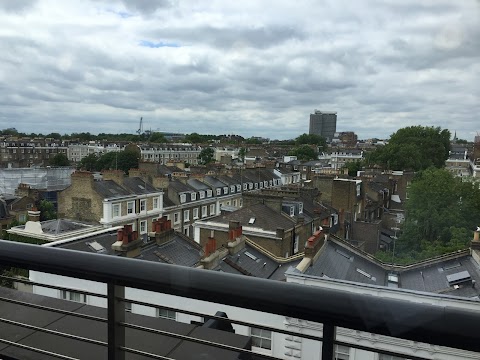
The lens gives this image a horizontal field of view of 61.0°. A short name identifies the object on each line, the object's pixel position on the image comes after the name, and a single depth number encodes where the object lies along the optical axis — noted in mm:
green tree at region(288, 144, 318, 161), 79488
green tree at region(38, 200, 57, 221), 29500
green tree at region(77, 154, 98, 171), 66000
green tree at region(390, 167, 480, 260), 20750
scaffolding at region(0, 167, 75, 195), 40688
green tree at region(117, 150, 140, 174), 62469
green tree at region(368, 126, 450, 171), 53406
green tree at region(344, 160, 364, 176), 50875
